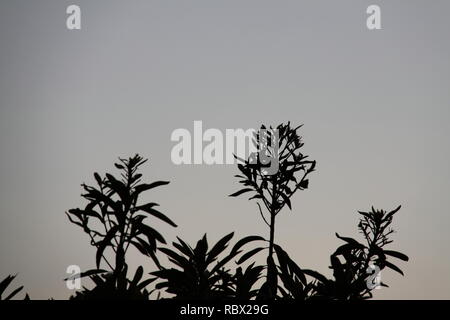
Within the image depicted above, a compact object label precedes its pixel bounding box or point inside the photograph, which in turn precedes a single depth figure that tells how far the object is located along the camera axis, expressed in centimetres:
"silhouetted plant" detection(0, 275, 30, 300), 436
